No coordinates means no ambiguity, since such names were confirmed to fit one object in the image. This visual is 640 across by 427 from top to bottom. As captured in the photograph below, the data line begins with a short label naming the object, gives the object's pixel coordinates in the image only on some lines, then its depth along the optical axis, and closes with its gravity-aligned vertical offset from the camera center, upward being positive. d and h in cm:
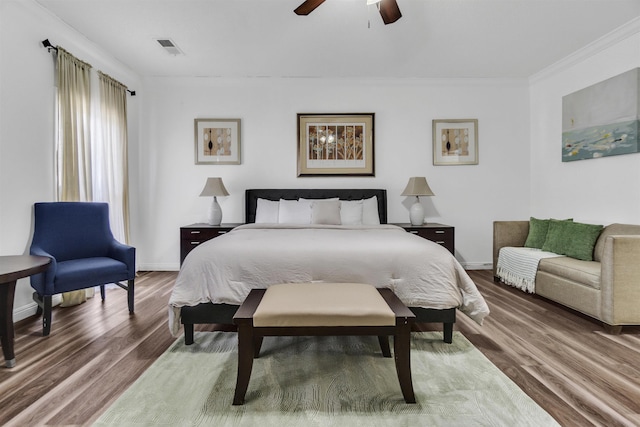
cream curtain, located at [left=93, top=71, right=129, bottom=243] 388 +61
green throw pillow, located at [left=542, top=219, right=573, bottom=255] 351 -36
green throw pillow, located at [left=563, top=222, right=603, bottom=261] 323 -36
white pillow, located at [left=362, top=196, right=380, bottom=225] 436 -10
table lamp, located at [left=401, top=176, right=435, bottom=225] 443 +14
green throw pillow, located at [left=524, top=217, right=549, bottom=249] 387 -35
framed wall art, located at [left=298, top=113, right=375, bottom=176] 483 +87
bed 227 -47
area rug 155 -97
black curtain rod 309 +147
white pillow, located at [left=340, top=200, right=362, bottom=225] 426 -10
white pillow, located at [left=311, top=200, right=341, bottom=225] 407 -9
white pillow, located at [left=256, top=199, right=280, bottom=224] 432 -8
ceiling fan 245 +144
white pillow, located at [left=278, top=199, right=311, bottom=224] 415 -9
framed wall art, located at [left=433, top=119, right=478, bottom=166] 489 +86
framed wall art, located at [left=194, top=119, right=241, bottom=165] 482 +90
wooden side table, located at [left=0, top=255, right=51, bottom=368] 195 -55
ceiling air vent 367 +176
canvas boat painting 337 +90
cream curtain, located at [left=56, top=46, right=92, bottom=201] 327 +77
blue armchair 259 -41
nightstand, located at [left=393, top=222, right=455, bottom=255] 433 -37
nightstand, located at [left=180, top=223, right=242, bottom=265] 425 -36
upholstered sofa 257 -64
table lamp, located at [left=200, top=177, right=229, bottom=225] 440 +14
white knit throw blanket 349 -68
